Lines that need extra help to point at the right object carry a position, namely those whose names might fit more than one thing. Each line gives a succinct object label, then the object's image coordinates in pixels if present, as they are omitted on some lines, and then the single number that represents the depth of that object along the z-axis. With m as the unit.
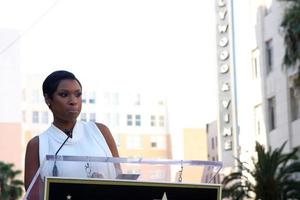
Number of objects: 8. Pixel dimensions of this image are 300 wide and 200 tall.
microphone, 2.68
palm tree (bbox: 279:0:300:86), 30.58
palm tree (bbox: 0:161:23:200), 71.92
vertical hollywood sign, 60.44
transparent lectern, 2.56
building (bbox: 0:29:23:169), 103.56
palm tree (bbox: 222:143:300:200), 33.44
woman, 2.91
